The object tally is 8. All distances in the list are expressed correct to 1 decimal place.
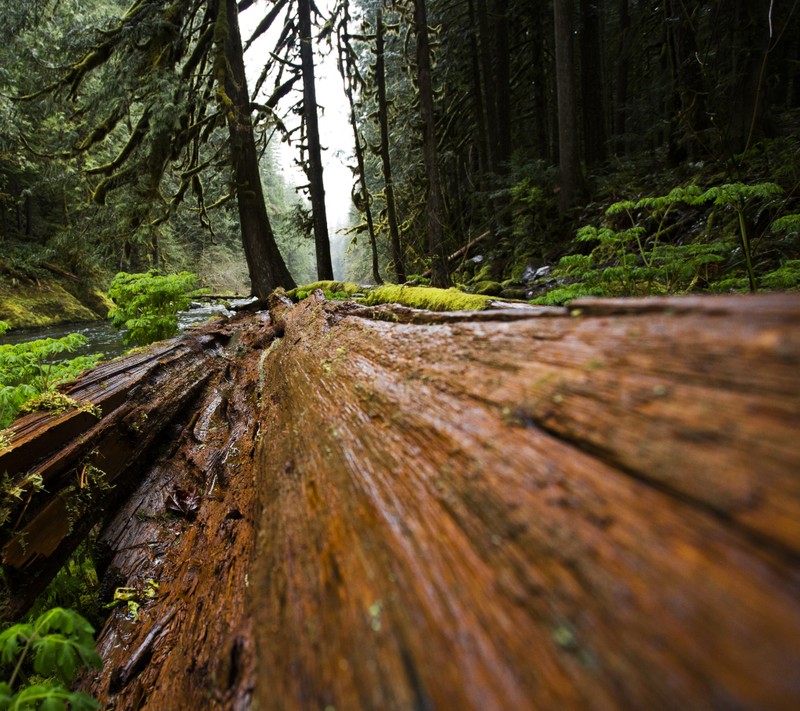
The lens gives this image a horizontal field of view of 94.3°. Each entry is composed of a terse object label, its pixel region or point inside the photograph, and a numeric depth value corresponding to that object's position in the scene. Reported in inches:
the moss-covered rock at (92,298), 552.7
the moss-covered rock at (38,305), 438.3
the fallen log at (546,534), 13.6
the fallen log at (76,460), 54.7
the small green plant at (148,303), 172.6
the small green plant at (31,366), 97.7
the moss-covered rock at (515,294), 238.4
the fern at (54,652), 35.2
